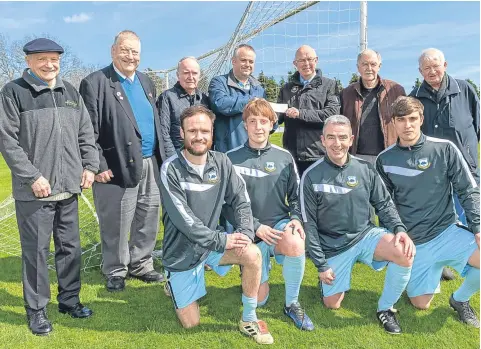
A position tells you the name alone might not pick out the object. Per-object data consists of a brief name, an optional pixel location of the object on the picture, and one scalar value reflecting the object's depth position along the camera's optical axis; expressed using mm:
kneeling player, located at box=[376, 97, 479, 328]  3525
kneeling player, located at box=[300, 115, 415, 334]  3467
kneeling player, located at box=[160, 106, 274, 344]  3211
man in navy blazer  3918
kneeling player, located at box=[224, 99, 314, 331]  3641
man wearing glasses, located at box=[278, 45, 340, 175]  4438
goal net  8000
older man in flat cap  3184
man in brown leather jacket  4461
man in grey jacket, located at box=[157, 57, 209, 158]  4328
